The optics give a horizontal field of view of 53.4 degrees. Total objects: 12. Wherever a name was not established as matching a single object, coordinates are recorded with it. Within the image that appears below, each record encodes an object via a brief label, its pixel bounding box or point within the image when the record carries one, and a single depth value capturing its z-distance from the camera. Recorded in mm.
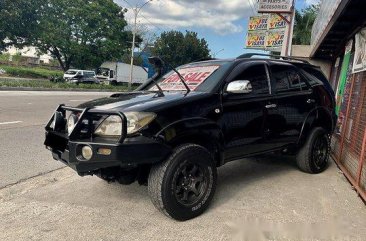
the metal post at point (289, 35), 16266
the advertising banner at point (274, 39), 24097
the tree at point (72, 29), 37753
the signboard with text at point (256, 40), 26394
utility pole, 36294
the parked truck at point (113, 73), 44562
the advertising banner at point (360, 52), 6002
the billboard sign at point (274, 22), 24016
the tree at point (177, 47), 59875
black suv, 3510
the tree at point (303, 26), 31716
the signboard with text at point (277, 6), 16016
